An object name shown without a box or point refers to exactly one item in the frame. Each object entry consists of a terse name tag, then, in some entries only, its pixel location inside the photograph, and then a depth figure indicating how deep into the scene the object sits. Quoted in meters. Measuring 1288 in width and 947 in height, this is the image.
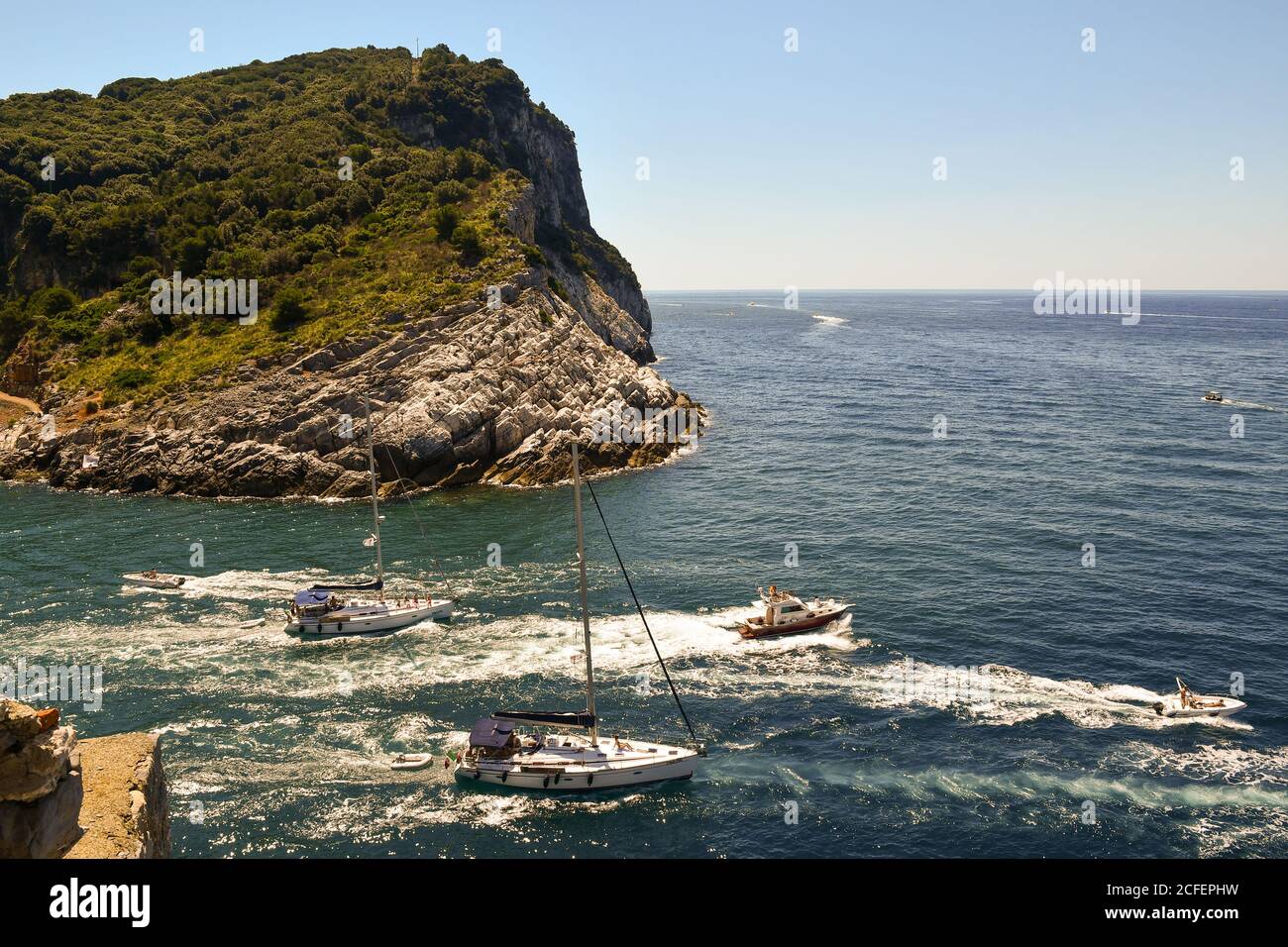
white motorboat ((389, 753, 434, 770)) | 41.31
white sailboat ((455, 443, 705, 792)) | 40.31
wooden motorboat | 54.47
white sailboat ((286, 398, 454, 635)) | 56.00
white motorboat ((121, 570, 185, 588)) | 62.62
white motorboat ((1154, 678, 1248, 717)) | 44.41
